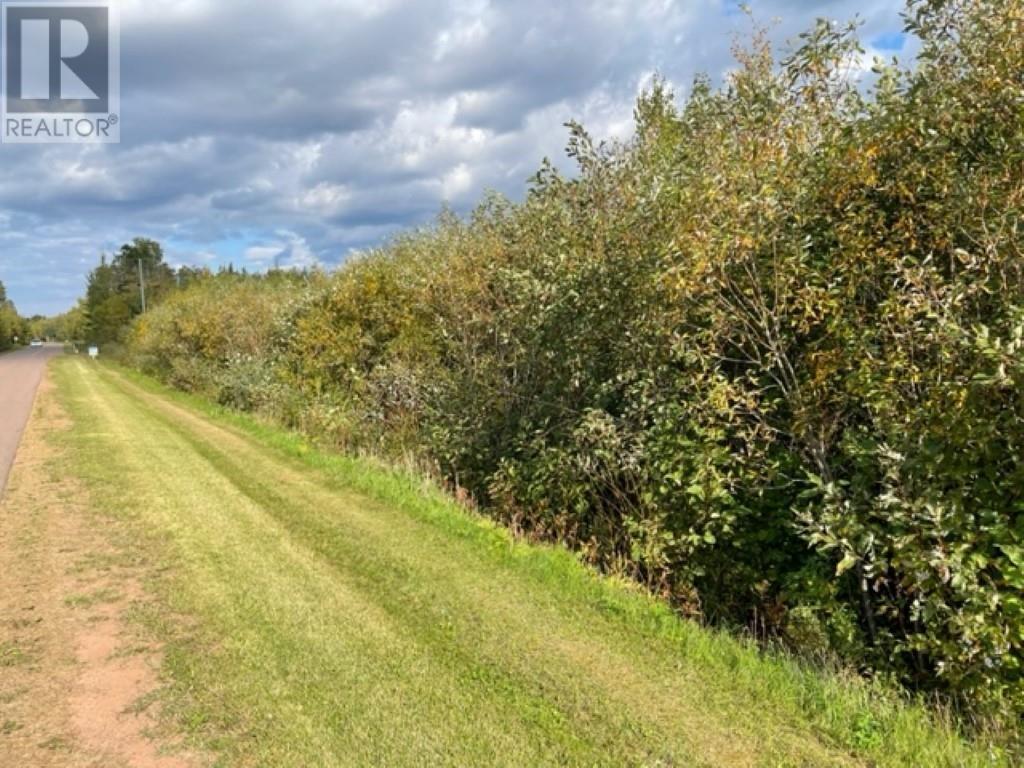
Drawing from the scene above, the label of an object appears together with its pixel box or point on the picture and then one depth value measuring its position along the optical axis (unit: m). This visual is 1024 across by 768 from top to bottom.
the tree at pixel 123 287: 58.78
